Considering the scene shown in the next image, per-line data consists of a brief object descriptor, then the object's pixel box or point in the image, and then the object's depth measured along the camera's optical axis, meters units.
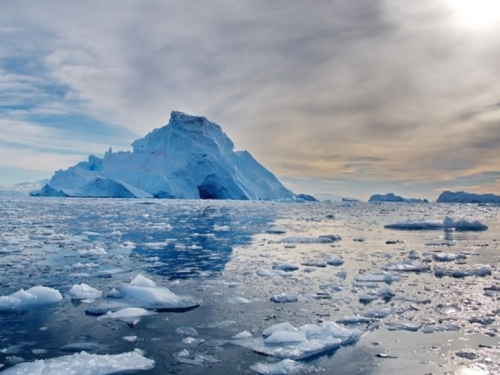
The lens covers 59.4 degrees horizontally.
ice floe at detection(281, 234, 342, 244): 14.80
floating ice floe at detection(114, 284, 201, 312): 6.25
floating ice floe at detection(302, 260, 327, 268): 10.03
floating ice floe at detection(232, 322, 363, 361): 4.54
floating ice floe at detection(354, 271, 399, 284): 8.21
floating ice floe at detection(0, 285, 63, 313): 5.96
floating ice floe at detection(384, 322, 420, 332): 5.36
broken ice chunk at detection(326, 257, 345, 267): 10.21
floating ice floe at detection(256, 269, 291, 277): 8.66
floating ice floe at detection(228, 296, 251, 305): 6.54
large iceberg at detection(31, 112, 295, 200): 56.48
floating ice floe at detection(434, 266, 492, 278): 8.92
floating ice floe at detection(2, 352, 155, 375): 3.84
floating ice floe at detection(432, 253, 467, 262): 11.12
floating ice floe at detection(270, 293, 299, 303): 6.67
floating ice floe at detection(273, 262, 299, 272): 9.41
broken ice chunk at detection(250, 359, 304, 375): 4.05
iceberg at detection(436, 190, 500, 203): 90.51
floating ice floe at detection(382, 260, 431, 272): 9.54
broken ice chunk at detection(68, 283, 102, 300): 6.60
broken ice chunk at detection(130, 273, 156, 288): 7.06
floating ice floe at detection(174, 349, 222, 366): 4.24
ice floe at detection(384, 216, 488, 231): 21.97
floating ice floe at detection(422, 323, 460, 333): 5.31
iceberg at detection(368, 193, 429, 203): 99.62
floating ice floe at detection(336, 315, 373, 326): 5.60
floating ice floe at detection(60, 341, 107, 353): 4.49
